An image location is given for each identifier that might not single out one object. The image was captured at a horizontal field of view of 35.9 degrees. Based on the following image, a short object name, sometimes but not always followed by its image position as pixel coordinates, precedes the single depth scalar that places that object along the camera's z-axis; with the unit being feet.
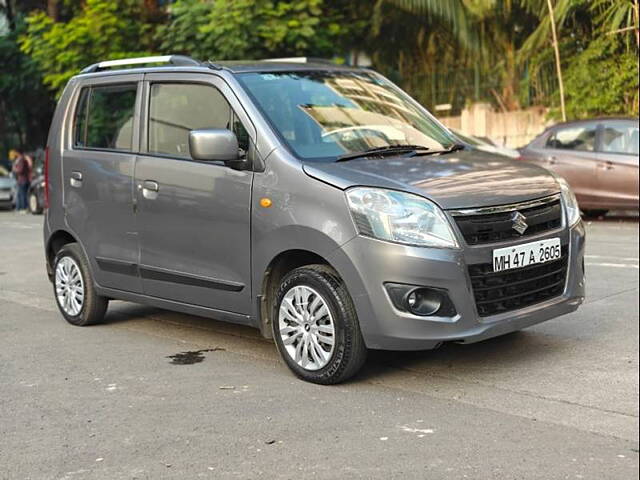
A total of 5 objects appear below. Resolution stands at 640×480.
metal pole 61.41
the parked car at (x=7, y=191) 87.51
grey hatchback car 16.90
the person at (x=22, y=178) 84.28
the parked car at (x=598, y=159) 47.47
